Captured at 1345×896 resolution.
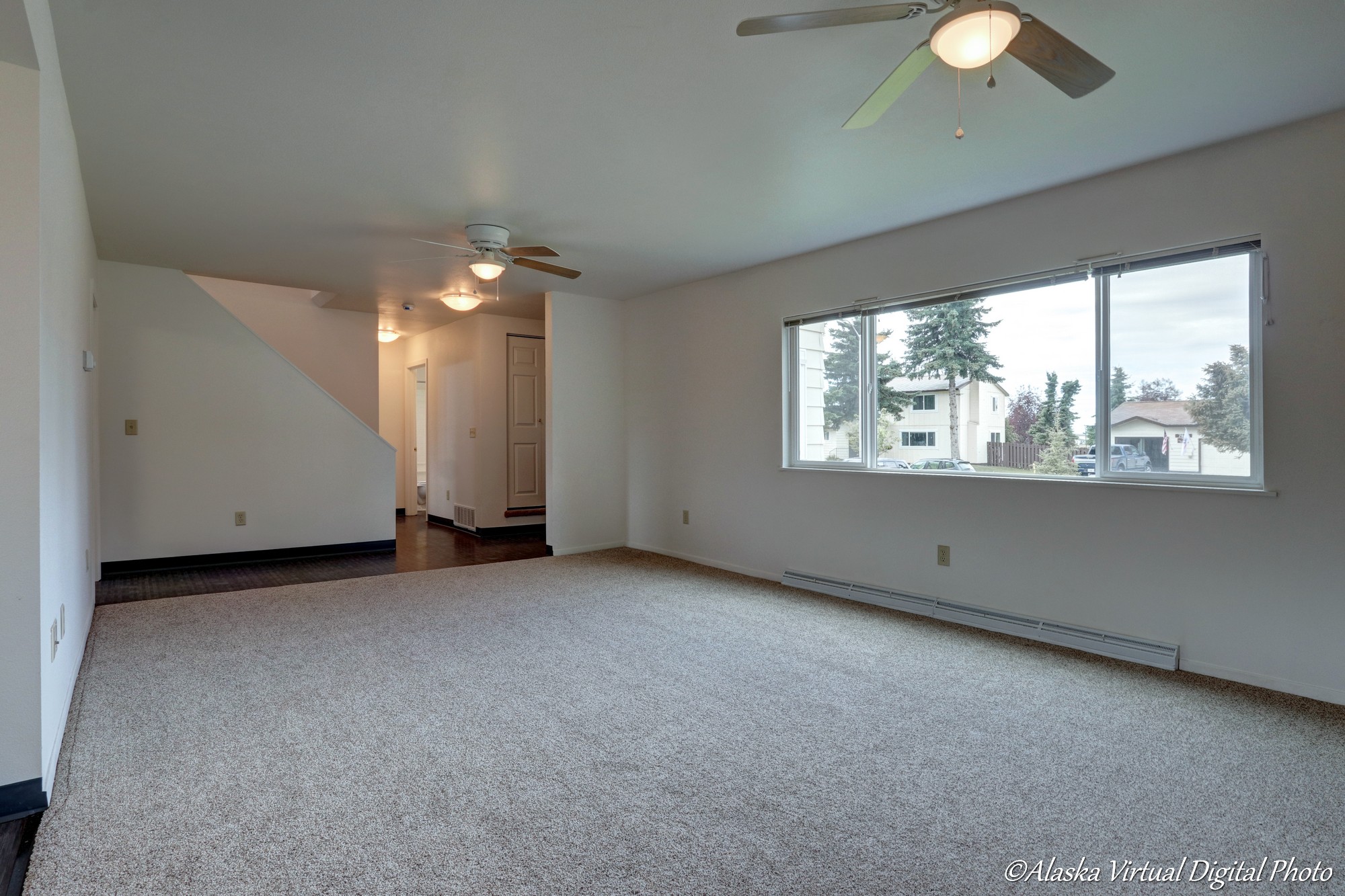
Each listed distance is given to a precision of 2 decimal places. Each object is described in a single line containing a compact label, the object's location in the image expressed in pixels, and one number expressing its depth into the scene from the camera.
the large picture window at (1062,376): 3.07
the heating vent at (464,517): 7.41
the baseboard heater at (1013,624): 3.20
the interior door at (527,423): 7.57
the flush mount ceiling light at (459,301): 4.97
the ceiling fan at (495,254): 4.12
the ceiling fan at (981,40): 1.79
